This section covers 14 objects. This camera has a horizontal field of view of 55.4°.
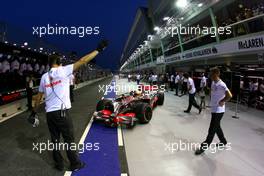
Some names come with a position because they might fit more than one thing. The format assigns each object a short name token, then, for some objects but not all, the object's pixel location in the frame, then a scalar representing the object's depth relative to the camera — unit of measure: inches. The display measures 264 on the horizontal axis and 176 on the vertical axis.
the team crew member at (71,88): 535.6
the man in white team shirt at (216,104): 220.5
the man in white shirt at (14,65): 495.8
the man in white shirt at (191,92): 411.2
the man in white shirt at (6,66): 462.8
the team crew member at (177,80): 761.6
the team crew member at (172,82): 926.2
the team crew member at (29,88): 417.4
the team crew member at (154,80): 1027.3
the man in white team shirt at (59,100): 175.3
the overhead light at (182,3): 852.7
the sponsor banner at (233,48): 436.6
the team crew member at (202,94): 446.1
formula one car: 306.0
